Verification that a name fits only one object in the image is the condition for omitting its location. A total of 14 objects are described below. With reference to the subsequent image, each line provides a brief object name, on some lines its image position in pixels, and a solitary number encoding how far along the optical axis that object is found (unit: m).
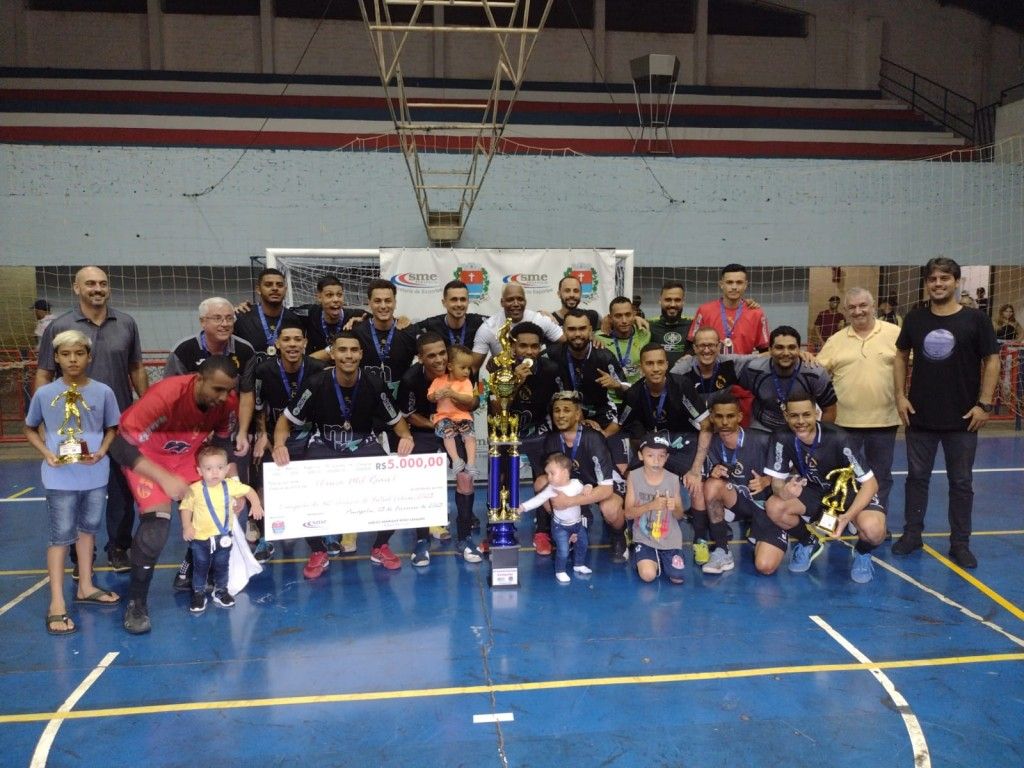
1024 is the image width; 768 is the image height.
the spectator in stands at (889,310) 11.84
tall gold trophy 5.31
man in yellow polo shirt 5.88
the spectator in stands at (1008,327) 13.38
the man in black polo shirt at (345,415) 5.43
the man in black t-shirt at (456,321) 6.18
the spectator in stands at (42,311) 11.52
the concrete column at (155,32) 17.81
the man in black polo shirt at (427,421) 5.71
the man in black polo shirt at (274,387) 5.43
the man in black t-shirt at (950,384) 5.44
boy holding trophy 4.59
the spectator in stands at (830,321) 13.85
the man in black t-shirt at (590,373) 5.92
